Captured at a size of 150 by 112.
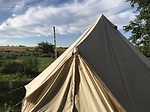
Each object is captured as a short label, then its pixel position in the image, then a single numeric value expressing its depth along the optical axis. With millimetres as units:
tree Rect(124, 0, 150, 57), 8717
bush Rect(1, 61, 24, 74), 7858
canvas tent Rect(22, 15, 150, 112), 2154
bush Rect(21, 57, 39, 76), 7822
